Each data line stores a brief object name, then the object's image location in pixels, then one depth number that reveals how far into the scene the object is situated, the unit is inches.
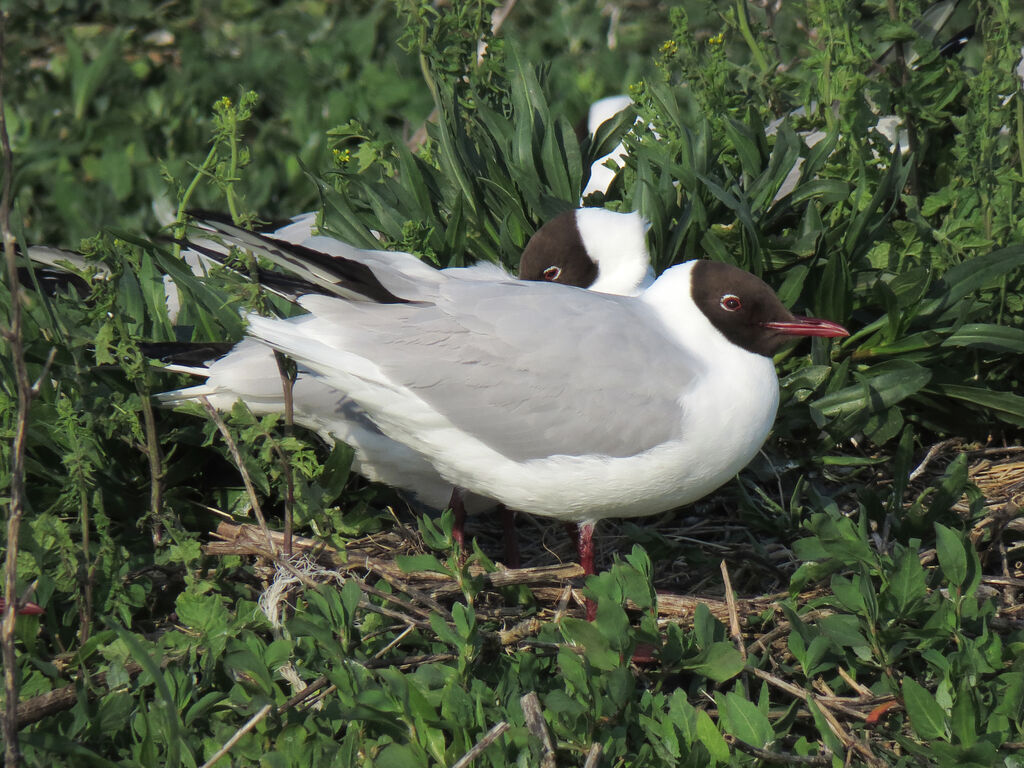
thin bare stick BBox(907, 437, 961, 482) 309.7
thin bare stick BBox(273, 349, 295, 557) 269.7
